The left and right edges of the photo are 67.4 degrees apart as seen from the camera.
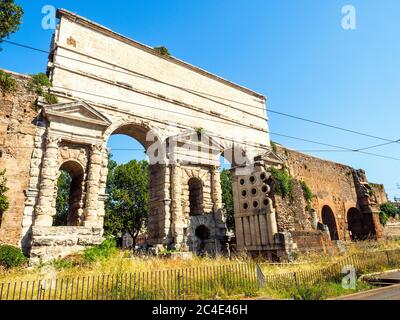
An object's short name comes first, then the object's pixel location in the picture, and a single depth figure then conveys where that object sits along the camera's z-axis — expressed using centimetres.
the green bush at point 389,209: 2807
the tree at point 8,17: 1087
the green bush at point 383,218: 2628
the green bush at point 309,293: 712
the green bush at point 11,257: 1006
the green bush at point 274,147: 2227
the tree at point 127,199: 2886
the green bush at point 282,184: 1514
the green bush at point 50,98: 1304
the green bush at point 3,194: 1093
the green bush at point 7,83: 1238
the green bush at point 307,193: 2222
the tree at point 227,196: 3219
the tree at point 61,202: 2904
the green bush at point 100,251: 1092
